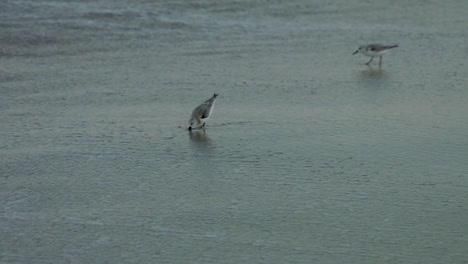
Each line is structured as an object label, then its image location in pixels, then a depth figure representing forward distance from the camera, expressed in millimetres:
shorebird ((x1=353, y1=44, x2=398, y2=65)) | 22891
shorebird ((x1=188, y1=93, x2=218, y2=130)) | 16016
